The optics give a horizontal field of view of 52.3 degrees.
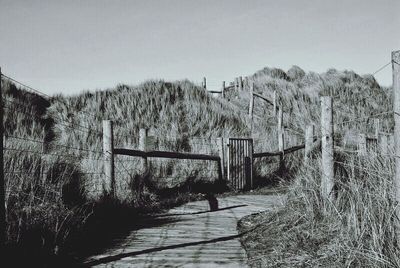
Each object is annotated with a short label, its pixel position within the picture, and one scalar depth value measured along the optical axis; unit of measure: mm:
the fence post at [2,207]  3028
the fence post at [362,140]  9927
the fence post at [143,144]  7648
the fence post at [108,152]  6312
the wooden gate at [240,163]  9547
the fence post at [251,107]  17684
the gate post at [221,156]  9547
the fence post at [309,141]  7473
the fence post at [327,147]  4852
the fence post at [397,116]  2992
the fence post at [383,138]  8429
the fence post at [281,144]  11641
